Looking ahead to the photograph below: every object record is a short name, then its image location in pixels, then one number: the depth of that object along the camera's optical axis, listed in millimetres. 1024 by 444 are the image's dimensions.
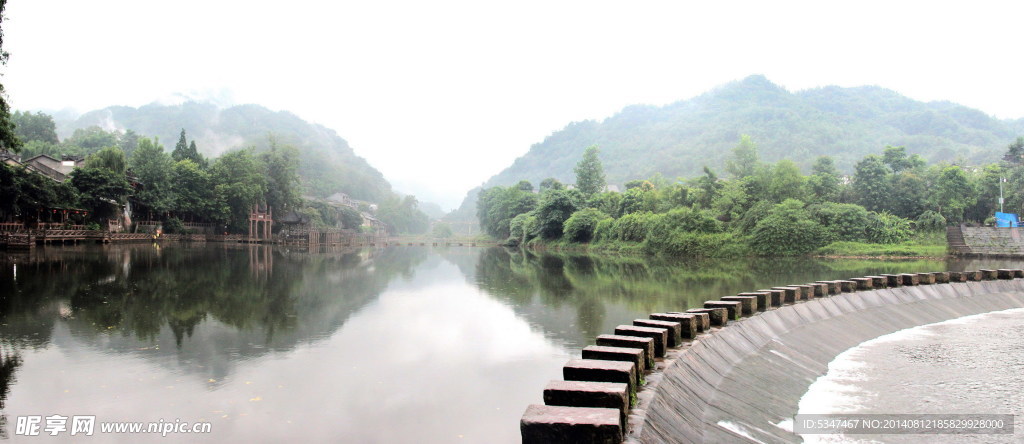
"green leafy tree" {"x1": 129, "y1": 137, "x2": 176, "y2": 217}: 49031
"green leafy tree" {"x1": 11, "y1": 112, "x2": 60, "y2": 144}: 73375
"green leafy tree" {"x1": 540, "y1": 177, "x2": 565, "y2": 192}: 96106
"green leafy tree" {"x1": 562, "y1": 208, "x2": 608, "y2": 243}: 56594
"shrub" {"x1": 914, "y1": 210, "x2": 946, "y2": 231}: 42156
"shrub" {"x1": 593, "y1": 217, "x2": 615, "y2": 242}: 52938
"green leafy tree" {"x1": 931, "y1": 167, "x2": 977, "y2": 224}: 43188
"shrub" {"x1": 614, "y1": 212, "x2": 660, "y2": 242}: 47409
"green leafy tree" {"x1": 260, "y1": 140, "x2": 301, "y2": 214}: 65625
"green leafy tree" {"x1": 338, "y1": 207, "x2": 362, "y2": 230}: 94812
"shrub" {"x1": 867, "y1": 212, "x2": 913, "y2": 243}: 40156
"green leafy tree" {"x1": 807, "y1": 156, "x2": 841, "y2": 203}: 47250
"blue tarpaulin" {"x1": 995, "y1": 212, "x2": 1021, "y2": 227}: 42938
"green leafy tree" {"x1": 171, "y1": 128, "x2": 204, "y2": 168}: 61531
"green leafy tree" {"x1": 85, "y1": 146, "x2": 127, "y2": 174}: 47219
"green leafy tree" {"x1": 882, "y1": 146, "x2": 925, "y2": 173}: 50062
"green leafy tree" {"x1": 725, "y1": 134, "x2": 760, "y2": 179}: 64812
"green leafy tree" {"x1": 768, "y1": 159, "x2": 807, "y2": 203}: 45250
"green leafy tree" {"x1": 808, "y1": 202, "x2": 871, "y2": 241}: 40531
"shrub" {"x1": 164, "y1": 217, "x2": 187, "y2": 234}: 52531
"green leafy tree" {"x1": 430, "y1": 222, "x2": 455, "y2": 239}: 144750
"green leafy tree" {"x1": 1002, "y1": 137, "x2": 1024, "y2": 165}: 50969
